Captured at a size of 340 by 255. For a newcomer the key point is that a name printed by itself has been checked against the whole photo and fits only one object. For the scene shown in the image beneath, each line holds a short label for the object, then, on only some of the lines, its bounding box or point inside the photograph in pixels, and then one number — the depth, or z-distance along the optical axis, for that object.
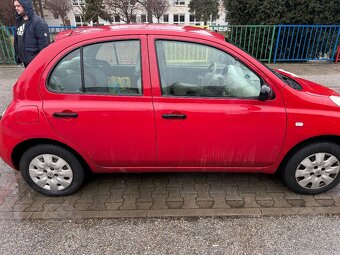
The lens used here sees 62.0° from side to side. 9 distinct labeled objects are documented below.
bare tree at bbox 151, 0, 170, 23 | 24.16
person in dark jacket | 4.22
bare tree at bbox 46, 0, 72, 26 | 29.42
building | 41.75
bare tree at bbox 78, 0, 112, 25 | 24.59
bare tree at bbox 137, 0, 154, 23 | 22.57
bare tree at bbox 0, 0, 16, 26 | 13.37
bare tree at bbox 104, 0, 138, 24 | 21.12
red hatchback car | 2.59
